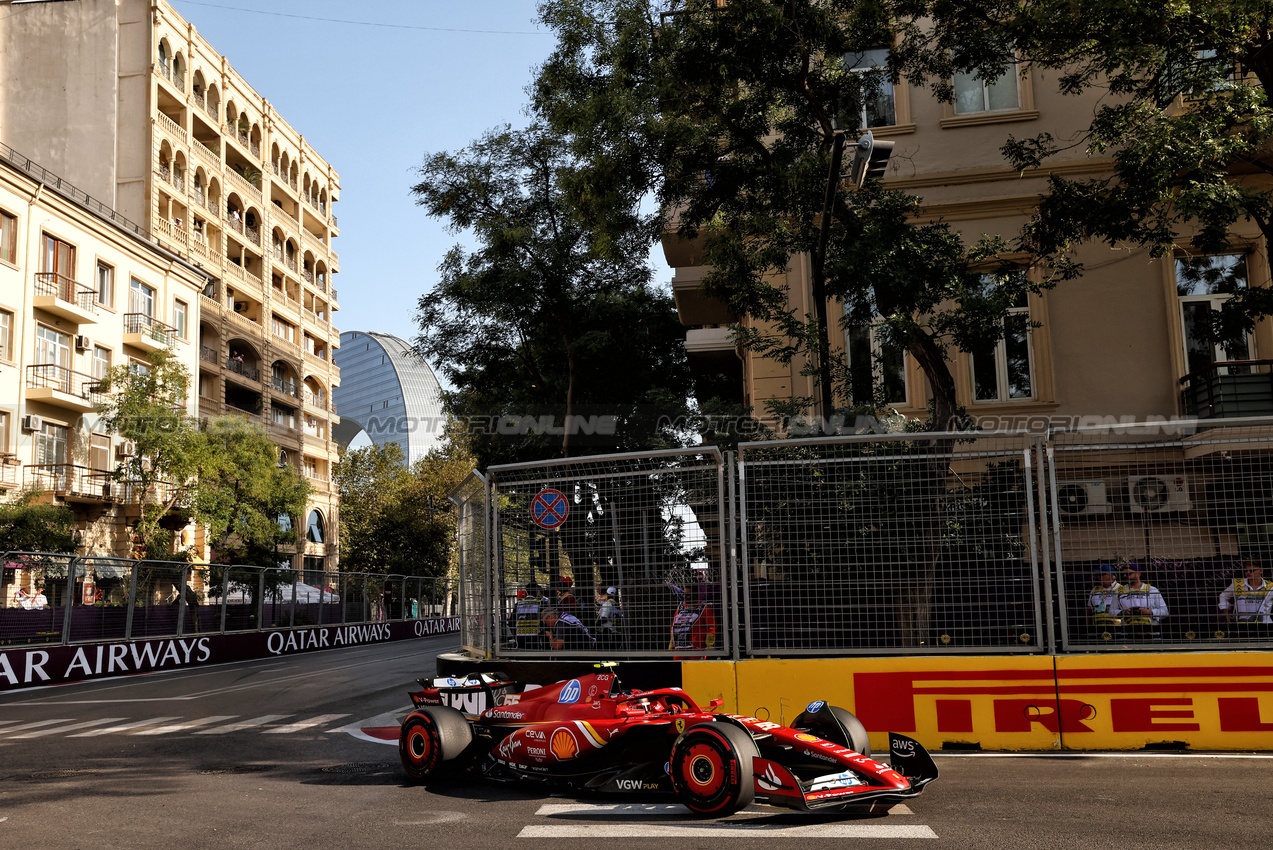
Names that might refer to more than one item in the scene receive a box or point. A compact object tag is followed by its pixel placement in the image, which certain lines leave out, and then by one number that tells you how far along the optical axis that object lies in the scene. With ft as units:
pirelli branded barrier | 26.45
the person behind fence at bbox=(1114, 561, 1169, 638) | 26.76
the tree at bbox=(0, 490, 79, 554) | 95.55
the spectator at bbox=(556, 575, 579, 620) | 28.84
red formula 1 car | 20.21
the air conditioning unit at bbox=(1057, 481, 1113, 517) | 26.55
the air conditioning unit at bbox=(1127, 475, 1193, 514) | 25.73
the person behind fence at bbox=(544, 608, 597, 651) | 28.84
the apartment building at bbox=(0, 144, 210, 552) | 108.06
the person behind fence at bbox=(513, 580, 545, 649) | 29.68
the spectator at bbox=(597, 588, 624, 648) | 28.14
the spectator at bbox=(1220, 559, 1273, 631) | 26.22
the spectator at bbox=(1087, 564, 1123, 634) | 26.86
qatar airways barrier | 56.08
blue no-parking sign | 28.94
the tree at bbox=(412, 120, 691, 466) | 80.59
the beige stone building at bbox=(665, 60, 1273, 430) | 55.11
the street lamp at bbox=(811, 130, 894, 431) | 36.65
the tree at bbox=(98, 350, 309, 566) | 114.93
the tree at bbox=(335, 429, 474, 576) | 190.08
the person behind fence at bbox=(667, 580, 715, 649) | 27.76
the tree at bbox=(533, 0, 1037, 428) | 41.09
